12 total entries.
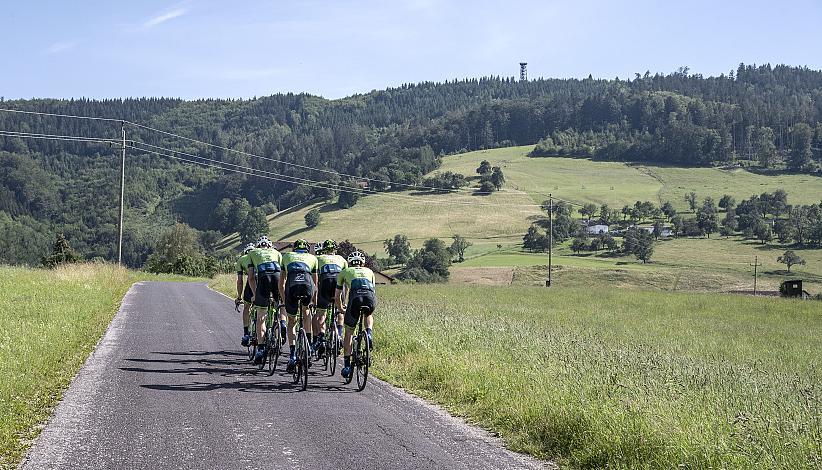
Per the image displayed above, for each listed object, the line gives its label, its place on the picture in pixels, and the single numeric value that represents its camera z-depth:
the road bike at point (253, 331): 15.48
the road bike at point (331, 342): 14.97
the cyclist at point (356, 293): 13.08
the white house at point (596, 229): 114.69
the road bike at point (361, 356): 12.91
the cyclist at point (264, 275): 15.02
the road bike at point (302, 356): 13.00
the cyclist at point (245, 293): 15.82
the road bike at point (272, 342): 14.47
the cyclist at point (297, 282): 13.70
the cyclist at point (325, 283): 14.51
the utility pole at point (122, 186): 57.34
